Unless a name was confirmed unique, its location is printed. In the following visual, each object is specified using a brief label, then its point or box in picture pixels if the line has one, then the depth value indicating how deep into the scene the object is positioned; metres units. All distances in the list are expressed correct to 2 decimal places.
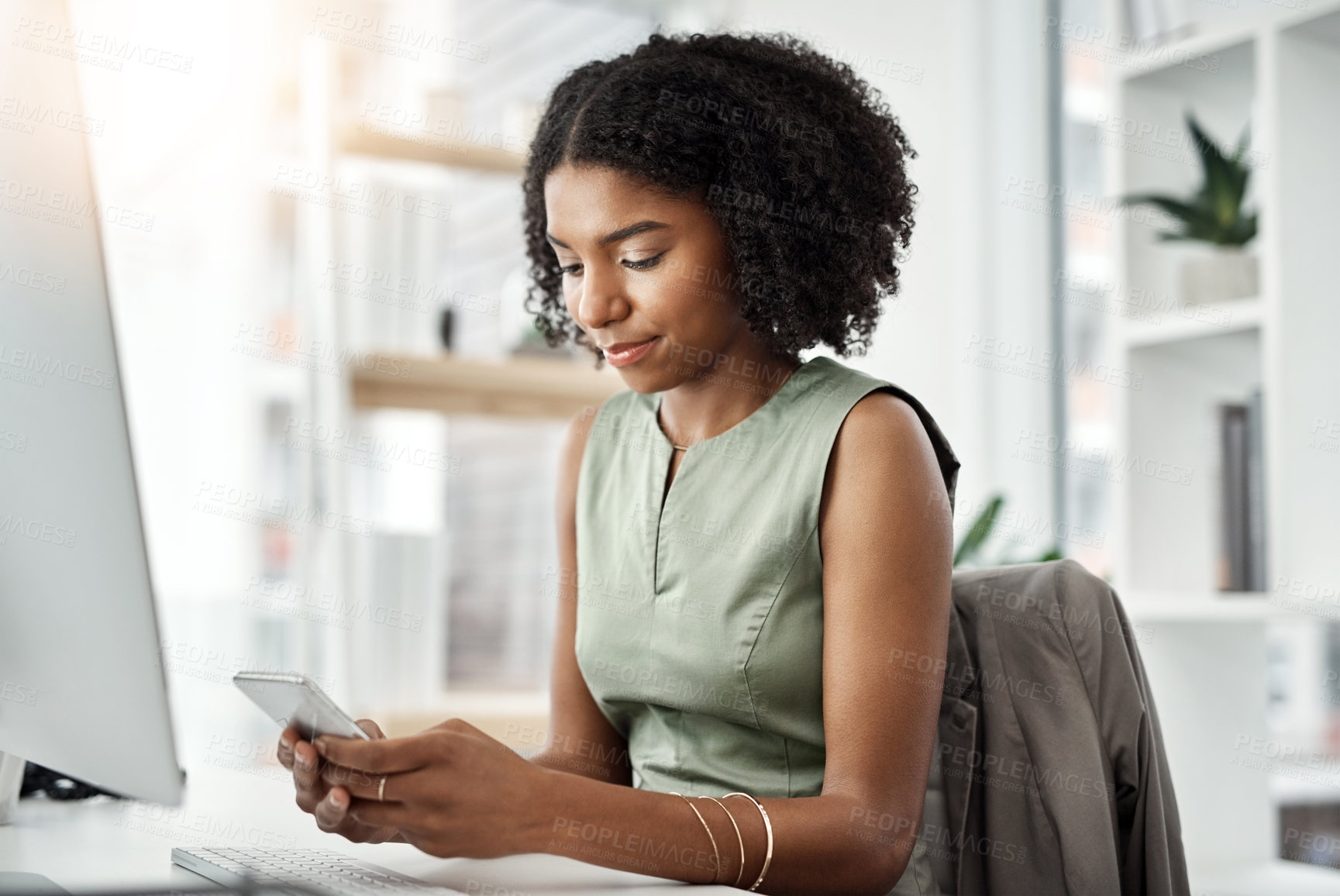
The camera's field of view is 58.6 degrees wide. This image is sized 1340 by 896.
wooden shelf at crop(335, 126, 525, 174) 2.38
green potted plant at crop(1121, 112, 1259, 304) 1.74
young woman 0.91
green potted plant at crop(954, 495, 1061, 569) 1.87
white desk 0.78
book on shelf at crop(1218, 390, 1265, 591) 1.69
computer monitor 0.59
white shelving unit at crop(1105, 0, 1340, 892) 1.59
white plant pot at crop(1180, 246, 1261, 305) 1.74
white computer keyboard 0.69
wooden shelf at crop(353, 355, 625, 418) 2.38
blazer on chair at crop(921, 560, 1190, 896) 0.97
